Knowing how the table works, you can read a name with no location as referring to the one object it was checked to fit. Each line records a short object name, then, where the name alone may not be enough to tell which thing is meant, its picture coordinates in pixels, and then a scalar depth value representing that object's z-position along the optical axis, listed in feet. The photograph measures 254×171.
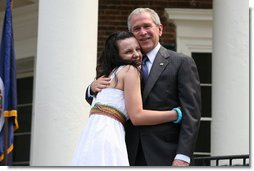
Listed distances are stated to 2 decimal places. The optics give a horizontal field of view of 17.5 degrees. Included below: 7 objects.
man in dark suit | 17.86
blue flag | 27.82
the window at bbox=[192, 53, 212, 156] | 37.37
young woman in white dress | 17.47
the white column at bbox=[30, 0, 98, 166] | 25.32
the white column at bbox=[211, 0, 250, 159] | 25.84
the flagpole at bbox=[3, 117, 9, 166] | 27.74
